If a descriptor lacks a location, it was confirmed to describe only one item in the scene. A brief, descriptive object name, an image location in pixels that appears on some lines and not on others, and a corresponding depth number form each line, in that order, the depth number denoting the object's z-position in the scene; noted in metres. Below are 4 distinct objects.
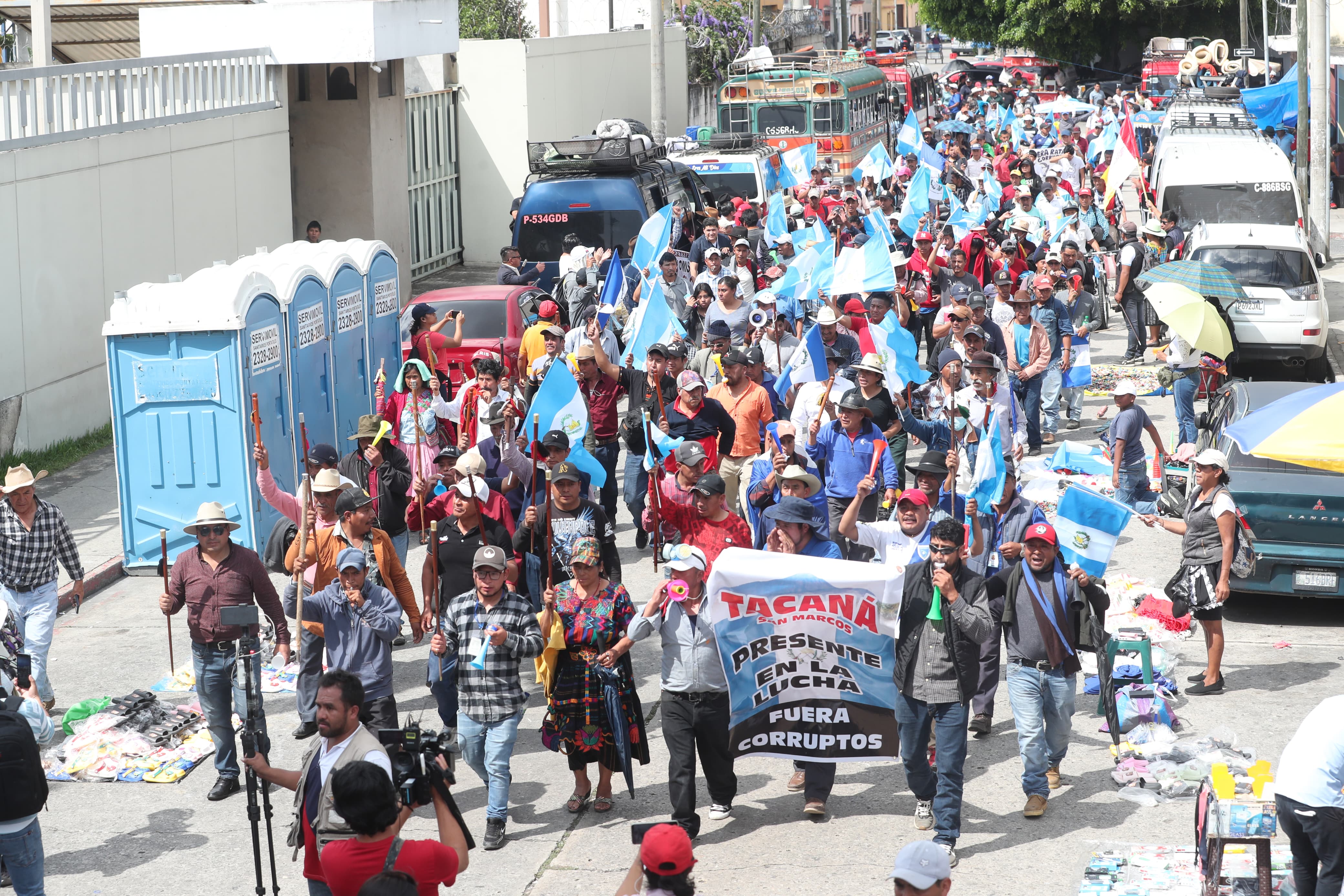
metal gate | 28.22
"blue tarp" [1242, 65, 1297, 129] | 35.34
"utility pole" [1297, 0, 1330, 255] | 27.22
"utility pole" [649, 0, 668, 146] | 31.31
